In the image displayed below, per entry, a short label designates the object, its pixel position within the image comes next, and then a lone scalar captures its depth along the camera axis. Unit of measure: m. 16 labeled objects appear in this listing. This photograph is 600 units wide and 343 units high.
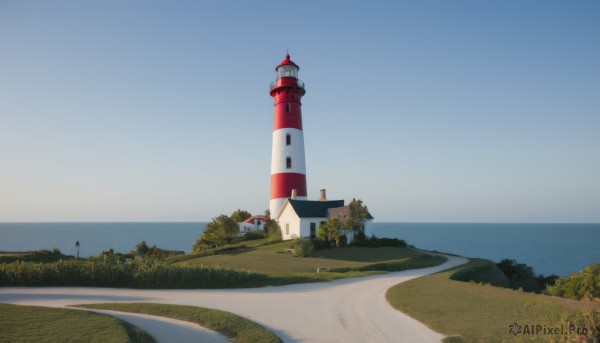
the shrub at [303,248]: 29.47
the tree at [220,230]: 39.34
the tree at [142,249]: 35.51
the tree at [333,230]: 33.56
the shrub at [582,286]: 17.61
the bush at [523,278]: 27.89
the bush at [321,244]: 33.31
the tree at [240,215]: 52.78
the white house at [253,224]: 51.09
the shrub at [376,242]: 35.22
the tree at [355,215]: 33.91
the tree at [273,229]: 38.88
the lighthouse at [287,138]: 39.09
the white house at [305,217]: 36.00
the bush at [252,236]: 41.22
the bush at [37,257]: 25.37
